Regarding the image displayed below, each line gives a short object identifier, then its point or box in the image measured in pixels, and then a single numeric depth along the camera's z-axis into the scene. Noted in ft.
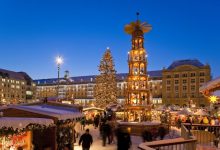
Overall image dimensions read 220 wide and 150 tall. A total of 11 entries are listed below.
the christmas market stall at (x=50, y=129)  26.17
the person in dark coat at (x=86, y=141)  28.69
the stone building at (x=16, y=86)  236.05
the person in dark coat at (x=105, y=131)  41.89
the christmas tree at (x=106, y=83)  107.74
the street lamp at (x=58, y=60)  53.67
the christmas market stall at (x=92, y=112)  86.68
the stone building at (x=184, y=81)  202.23
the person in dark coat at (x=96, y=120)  71.53
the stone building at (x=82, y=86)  242.54
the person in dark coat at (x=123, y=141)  23.83
